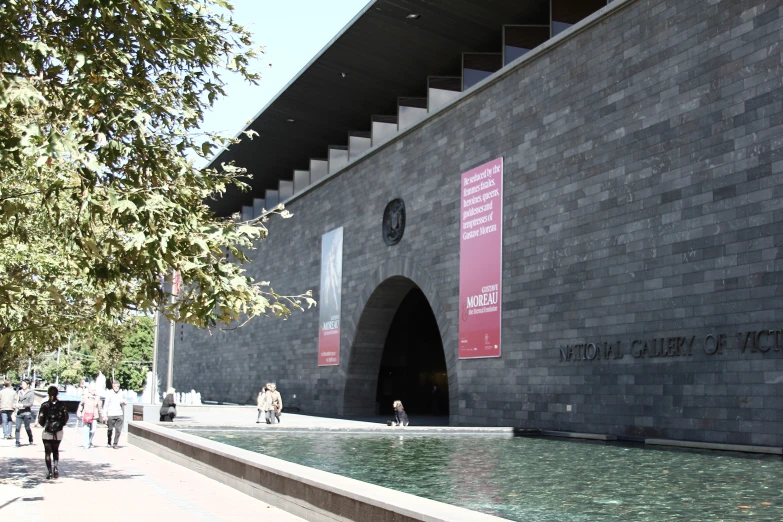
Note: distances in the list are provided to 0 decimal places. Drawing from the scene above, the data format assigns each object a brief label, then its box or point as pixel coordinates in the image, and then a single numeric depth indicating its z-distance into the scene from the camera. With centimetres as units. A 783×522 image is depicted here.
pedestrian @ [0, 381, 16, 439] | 2218
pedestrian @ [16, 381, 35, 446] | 2107
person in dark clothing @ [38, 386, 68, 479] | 1330
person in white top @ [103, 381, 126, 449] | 2022
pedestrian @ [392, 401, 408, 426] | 2241
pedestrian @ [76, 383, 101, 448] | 2012
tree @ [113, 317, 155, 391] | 9250
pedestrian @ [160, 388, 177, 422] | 2466
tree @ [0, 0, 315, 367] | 874
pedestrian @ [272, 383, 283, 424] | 2481
